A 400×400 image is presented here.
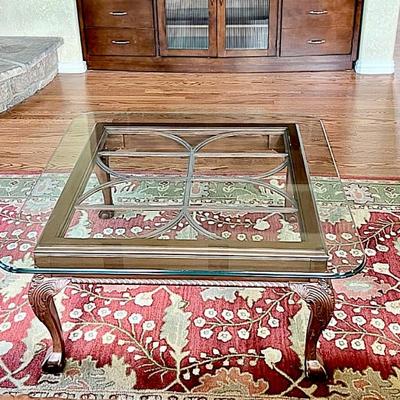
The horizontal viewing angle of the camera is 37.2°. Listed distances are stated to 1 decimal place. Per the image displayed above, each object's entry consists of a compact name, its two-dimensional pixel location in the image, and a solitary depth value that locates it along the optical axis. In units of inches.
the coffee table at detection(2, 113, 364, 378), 61.5
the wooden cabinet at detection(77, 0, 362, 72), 162.4
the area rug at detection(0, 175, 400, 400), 65.6
